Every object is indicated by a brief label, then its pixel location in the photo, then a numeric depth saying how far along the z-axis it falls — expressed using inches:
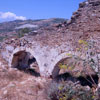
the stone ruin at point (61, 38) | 245.5
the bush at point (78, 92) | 139.8
